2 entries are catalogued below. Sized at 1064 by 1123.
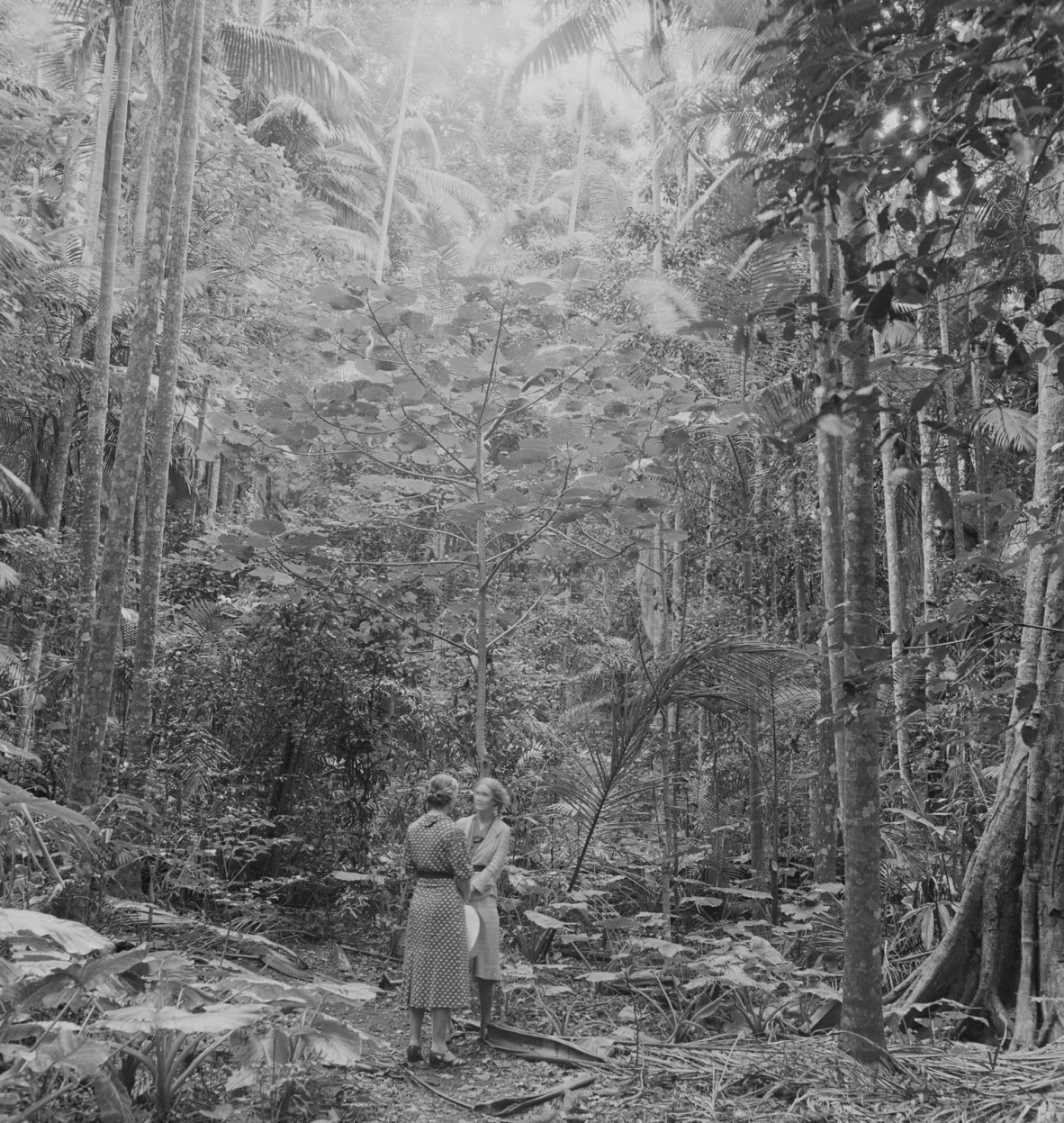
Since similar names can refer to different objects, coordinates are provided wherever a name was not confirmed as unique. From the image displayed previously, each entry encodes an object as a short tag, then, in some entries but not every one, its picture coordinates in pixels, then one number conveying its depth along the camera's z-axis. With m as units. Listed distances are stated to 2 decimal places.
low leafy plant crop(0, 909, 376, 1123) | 3.03
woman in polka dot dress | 4.76
